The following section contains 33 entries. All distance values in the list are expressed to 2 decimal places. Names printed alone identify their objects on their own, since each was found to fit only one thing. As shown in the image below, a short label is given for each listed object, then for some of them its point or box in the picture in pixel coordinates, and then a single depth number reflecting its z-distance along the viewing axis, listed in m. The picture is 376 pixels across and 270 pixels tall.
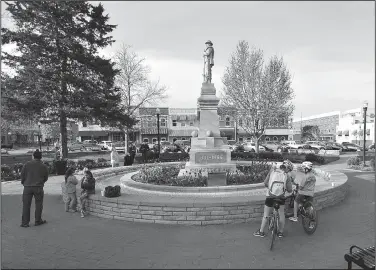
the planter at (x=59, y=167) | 16.92
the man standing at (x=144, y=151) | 21.44
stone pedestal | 11.45
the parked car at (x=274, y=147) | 37.12
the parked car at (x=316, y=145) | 37.12
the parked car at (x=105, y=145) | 42.08
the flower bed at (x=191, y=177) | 9.80
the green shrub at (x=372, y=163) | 19.75
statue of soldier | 12.77
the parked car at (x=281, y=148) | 32.25
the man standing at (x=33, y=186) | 7.01
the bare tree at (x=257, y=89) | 24.56
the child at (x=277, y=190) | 5.86
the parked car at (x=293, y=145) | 36.57
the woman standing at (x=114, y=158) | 16.67
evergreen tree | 19.05
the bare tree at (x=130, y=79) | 32.03
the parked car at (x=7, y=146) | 47.48
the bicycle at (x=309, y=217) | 6.16
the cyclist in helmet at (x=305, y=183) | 6.53
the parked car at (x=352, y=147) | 39.94
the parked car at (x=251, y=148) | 33.30
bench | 4.08
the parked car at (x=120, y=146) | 38.19
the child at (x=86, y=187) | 7.82
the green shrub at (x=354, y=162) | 21.03
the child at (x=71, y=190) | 8.23
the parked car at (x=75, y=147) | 40.81
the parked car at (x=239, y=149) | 28.88
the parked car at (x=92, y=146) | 42.16
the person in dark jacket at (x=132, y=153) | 19.34
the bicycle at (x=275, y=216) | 5.59
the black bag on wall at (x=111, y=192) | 7.65
